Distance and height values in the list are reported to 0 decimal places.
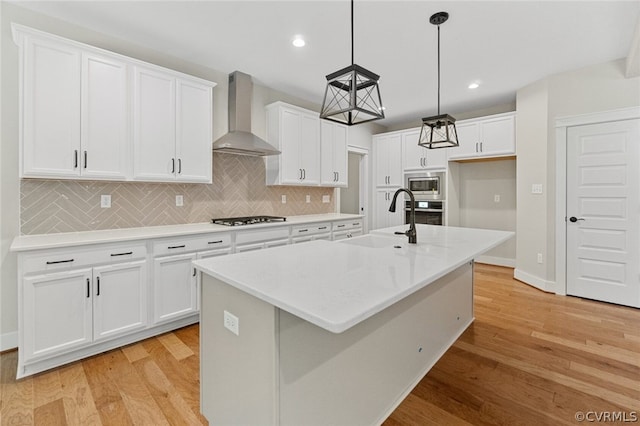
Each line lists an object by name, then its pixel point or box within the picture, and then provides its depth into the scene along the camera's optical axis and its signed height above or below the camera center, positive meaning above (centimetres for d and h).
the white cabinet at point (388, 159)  580 +105
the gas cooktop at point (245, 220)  339 -9
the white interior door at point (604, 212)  337 +1
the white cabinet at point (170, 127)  283 +85
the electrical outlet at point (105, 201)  286 +10
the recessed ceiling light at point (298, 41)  296 +171
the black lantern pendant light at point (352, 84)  154 +70
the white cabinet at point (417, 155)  531 +103
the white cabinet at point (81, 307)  210 -72
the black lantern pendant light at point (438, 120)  240 +75
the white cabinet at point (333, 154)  466 +94
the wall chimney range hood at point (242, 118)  360 +117
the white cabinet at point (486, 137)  453 +118
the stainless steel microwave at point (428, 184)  531 +50
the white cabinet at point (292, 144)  408 +97
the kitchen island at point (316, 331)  116 -57
